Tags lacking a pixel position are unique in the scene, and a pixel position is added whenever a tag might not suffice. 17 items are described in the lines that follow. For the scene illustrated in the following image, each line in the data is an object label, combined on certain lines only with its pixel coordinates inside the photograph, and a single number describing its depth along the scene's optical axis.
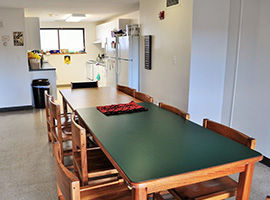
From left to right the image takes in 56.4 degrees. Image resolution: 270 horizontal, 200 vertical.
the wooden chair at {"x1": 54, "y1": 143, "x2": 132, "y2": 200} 1.14
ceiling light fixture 7.02
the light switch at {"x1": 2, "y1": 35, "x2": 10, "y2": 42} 5.49
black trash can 5.81
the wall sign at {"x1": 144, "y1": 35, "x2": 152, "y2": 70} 4.80
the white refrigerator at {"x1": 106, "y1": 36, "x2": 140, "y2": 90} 5.38
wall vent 3.80
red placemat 2.33
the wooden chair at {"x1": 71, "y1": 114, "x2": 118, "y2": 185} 1.72
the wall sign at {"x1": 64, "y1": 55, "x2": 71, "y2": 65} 9.17
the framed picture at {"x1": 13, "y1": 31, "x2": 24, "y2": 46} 5.55
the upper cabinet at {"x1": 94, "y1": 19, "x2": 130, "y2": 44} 6.60
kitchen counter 6.03
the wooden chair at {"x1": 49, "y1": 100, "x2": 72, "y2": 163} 2.62
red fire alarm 4.26
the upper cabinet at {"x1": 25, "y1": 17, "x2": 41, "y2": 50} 5.96
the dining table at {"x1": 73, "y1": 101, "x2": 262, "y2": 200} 1.25
